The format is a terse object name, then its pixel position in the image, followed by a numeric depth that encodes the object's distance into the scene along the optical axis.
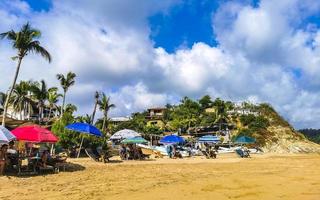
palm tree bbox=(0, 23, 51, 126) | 17.24
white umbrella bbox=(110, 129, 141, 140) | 17.54
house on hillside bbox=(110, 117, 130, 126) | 55.87
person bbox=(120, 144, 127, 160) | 17.72
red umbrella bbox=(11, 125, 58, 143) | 9.78
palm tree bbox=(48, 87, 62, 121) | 36.43
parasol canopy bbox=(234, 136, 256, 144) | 26.14
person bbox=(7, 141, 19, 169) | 9.77
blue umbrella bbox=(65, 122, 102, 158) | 13.36
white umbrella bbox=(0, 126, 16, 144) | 8.48
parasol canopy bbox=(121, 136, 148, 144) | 18.81
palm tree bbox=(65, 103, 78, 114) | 39.30
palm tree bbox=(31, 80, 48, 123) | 34.01
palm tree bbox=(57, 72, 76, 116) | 34.06
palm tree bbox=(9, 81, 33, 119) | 33.64
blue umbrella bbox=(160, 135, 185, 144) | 20.73
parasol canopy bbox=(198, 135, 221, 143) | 28.22
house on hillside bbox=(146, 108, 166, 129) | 52.60
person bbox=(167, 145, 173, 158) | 21.36
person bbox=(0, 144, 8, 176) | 9.18
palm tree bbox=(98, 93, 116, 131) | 40.95
